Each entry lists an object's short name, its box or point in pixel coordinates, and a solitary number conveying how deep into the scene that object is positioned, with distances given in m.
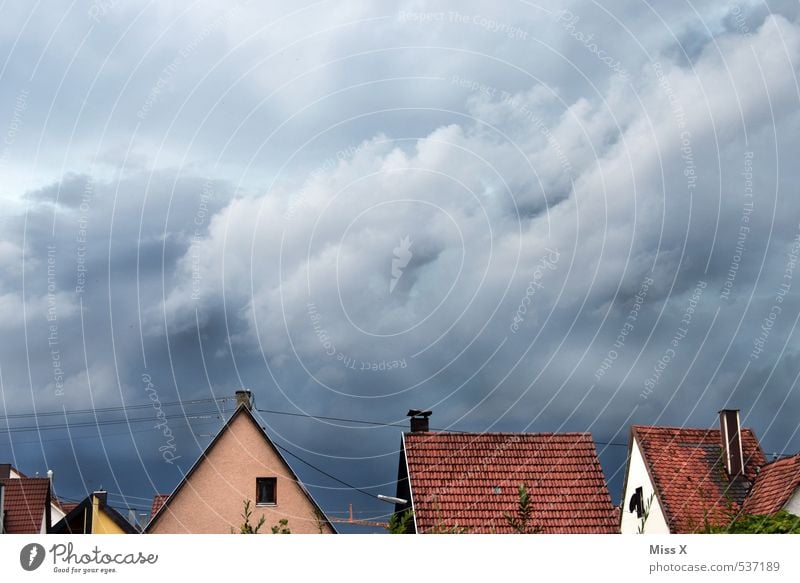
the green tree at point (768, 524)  17.06
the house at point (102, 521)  45.53
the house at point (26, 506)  40.09
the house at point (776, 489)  30.30
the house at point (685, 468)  33.75
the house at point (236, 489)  33.22
